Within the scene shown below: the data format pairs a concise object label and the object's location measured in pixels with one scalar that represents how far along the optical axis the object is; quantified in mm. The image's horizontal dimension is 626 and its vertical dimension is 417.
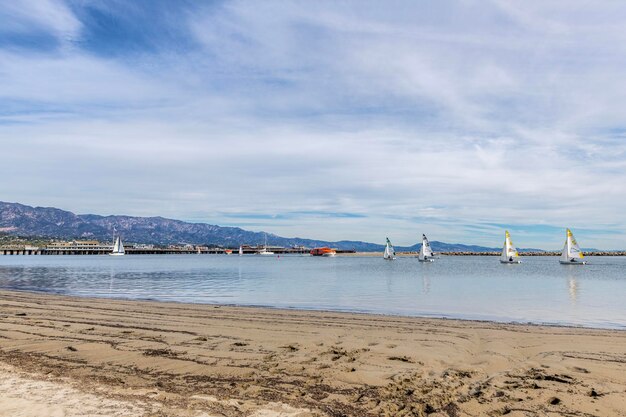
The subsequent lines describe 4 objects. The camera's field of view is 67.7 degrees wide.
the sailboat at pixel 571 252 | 94125
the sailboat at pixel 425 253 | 115525
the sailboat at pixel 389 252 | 132250
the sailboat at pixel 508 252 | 103562
